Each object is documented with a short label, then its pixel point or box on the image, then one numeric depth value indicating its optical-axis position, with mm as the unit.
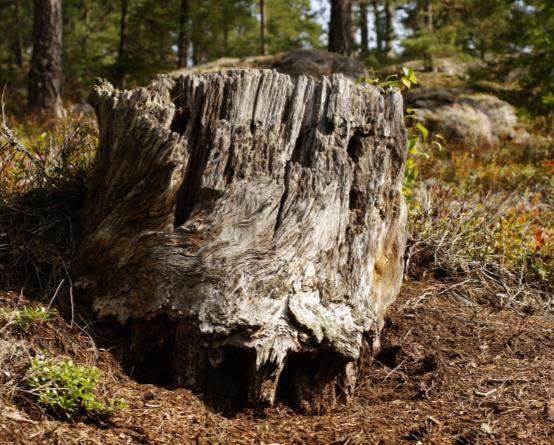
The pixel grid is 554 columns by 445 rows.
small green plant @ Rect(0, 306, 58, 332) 3264
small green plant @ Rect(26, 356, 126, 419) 2838
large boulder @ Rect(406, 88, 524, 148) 10609
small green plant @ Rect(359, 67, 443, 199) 5059
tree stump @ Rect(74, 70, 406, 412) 3260
